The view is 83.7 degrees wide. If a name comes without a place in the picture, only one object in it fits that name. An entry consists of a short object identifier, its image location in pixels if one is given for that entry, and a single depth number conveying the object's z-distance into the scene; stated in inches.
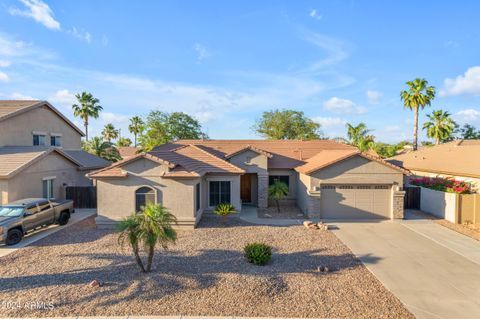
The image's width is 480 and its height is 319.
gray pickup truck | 470.3
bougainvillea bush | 653.9
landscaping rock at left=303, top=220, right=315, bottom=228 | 596.1
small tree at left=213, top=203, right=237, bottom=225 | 633.6
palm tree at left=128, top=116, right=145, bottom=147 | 2239.2
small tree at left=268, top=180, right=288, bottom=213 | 781.9
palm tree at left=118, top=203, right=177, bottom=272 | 332.8
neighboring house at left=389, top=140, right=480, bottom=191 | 730.2
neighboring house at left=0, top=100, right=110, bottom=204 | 638.5
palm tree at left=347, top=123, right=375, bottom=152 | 1195.1
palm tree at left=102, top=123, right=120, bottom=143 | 2161.7
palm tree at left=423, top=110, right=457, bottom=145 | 1582.2
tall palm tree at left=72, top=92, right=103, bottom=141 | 1504.7
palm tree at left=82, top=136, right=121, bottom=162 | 1075.9
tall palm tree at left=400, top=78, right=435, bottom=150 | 1401.3
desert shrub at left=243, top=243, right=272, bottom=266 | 386.6
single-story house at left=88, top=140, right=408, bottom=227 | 577.3
